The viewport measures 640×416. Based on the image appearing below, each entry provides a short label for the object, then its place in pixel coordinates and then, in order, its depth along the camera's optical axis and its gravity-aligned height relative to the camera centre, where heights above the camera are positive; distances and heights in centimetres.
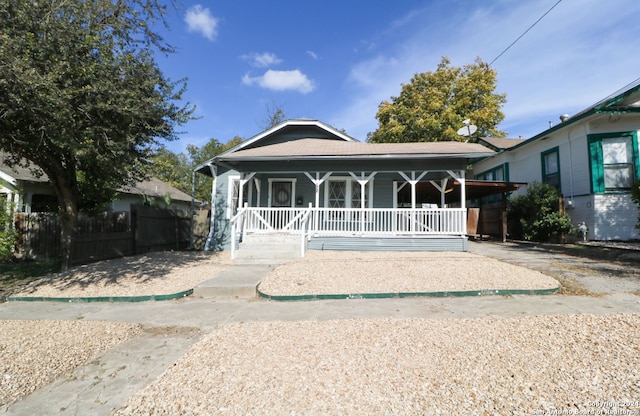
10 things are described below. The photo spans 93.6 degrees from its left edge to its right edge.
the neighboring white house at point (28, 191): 1163 +127
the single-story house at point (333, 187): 1080 +158
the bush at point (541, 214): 1191 +40
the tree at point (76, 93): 557 +263
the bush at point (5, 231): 699 -23
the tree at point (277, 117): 3094 +1090
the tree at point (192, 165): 3584 +815
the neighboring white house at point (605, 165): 1122 +233
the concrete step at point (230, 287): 606 -131
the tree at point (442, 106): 2330 +968
